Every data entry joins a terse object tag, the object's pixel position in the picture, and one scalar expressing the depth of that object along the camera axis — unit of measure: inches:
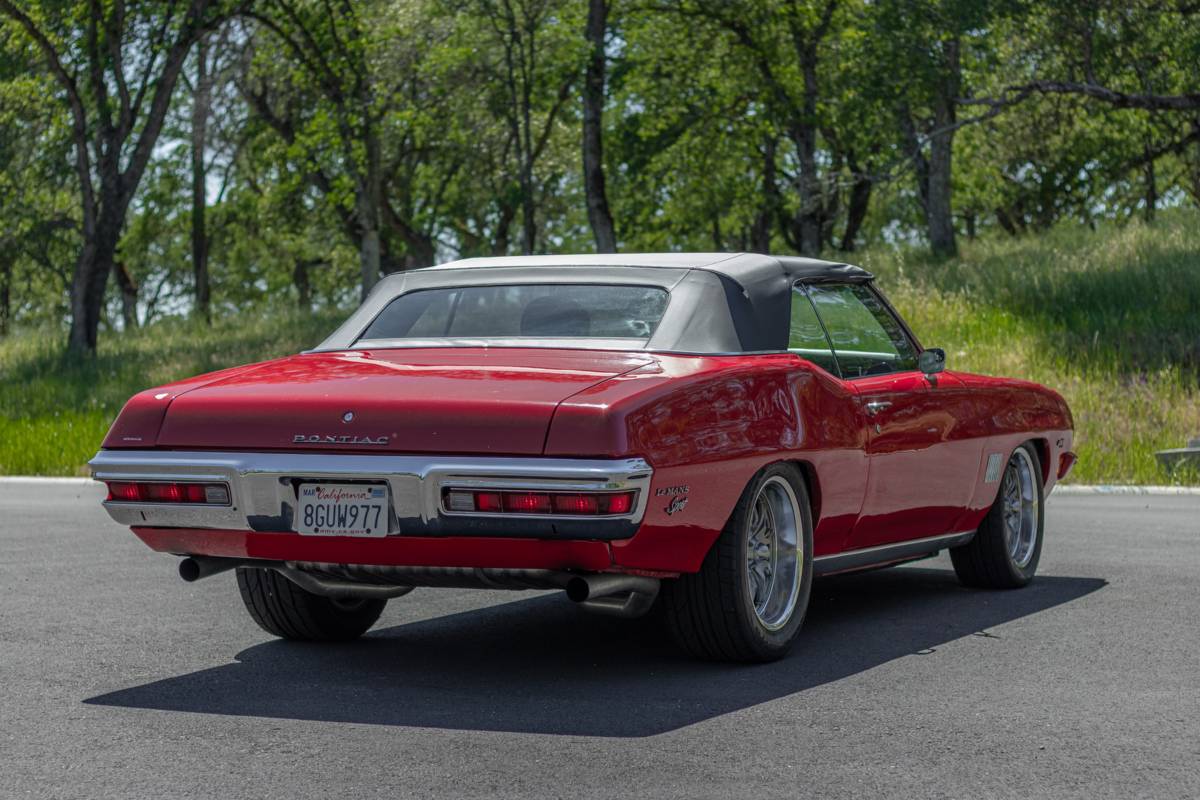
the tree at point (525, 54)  1237.7
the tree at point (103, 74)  1115.9
